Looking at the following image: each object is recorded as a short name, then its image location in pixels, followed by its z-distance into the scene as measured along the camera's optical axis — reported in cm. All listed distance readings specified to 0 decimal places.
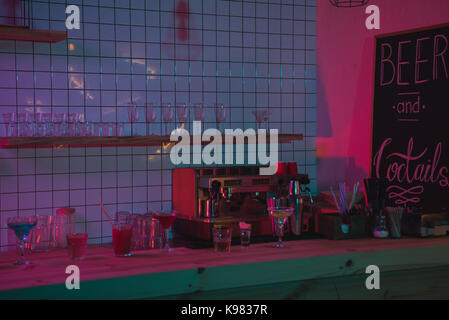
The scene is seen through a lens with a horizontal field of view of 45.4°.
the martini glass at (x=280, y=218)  311
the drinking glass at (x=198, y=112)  357
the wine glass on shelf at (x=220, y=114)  359
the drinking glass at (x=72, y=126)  315
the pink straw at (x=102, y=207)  345
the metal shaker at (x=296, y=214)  336
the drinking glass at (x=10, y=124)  307
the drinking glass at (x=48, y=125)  310
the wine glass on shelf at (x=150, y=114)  340
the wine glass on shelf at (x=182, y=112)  349
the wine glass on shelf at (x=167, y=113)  342
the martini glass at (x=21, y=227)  274
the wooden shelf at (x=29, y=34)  294
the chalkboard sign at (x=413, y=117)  341
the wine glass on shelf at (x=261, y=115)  370
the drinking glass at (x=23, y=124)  307
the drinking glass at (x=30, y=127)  308
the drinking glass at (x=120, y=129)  352
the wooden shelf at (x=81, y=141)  296
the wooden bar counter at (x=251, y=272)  246
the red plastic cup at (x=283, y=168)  366
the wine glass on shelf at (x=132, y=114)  333
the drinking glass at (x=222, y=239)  295
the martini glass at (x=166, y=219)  305
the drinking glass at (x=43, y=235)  308
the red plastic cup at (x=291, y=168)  366
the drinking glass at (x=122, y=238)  292
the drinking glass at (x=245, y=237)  310
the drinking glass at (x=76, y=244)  283
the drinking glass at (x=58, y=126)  312
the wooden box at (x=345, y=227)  322
